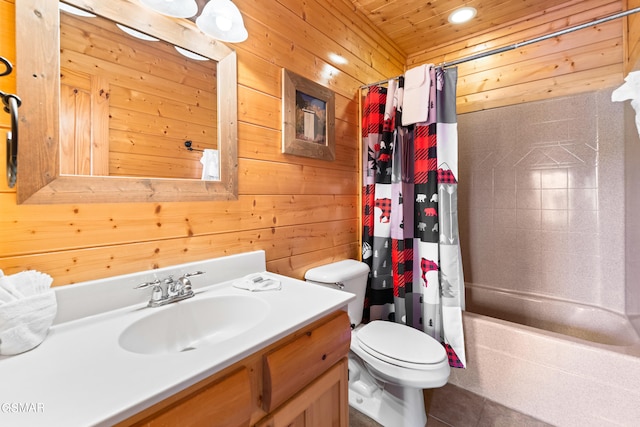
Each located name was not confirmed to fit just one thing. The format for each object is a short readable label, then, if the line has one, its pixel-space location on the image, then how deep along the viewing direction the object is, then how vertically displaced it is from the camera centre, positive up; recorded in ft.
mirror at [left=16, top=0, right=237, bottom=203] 2.51 +0.91
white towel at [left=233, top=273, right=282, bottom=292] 3.61 -0.92
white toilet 4.05 -2.22
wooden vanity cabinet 1.88 -1.42
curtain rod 4.28 +2.92
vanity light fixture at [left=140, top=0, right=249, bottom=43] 3.29 +2.48
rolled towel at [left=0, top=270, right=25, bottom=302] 2.13 -0.57
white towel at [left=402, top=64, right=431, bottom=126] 5.30 +2.25
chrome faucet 3.13 -0.87
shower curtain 5.24 +0.05
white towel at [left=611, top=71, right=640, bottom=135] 4.02 +1.75
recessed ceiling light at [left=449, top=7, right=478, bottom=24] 6.63 +4.78
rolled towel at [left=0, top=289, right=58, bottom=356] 2.04 -0.81
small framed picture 4.86 +1.80
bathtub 4.10 -2.59
